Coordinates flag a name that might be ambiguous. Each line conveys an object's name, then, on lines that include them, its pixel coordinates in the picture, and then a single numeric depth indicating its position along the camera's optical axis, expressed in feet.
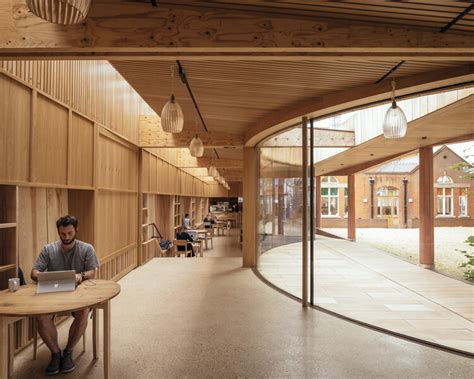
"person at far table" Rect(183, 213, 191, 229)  37.55
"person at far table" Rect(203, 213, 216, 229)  47.10
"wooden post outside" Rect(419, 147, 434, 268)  14.67
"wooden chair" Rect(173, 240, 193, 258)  28.03
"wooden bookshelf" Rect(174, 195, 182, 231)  40.83
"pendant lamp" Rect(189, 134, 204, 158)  14.69
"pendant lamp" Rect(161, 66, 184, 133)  10.52
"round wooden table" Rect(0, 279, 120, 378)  7.56
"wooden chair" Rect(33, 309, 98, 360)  10.14
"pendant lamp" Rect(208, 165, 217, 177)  29.94
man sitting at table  9.35
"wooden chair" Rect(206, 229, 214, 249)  39.06
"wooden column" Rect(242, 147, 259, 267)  23.66
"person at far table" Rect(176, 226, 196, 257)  28.98
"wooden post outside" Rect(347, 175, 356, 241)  23.49
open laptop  8.84
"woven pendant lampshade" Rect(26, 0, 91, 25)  4.53
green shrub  11.97
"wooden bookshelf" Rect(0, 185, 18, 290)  10.14
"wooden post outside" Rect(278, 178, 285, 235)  21.89
